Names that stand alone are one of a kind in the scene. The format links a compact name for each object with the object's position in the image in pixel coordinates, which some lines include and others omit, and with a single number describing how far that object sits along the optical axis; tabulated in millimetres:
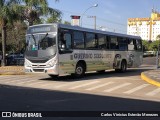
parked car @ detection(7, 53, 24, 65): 26784
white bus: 13328
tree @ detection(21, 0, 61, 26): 21984
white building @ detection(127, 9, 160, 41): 93958
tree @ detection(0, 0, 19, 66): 21563
